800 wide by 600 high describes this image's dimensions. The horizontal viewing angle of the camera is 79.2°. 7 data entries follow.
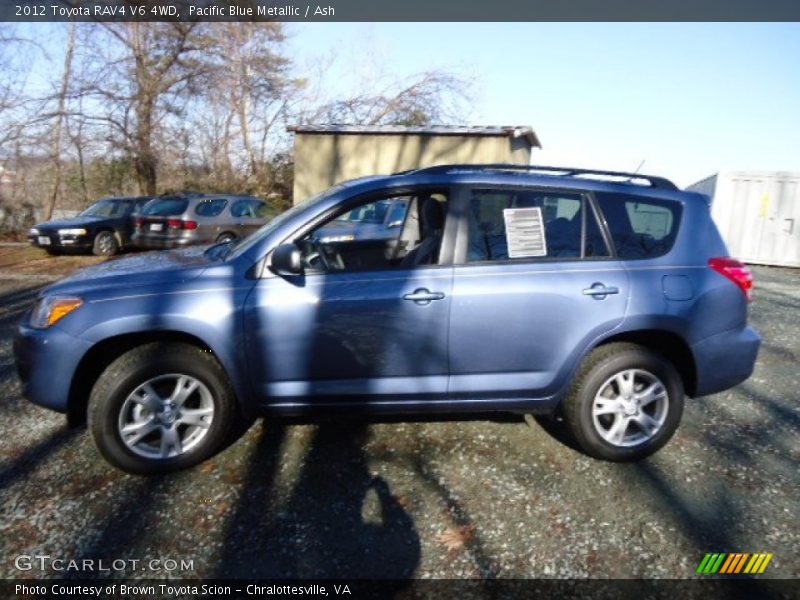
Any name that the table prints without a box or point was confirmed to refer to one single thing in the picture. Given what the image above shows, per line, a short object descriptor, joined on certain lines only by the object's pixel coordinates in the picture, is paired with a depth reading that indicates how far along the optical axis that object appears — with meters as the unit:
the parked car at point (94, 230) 11.04
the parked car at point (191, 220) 10.48
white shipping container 12.47
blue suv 2.73
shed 14.44
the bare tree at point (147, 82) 18.56
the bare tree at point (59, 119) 17.27
